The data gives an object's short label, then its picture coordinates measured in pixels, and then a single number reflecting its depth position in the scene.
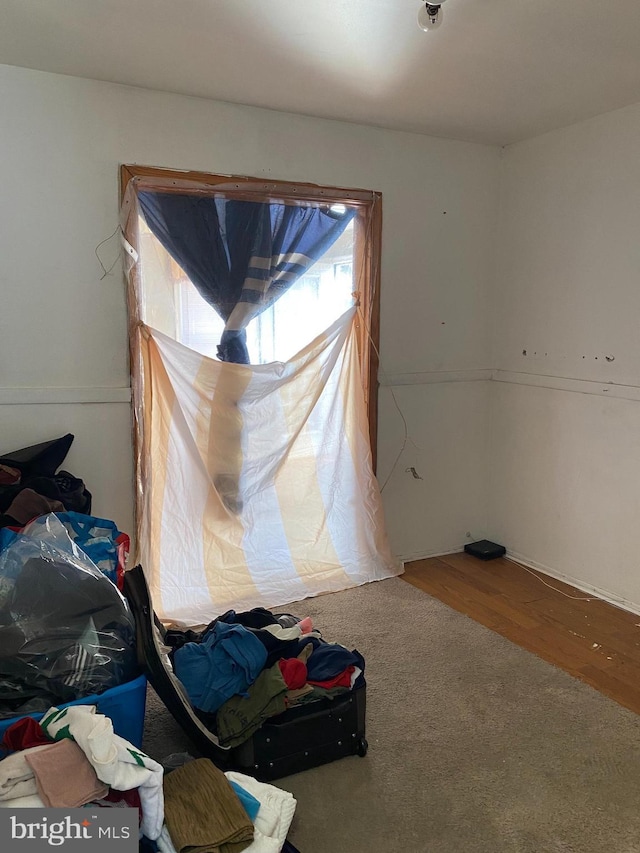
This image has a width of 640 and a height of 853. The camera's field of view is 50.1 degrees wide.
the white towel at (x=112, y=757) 1.49
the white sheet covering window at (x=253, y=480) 3.01
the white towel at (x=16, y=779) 1.45
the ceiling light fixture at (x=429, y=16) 1.99
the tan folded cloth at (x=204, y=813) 1.60
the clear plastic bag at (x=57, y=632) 1.77
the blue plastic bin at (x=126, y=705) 1.77
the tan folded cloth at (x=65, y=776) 1.44
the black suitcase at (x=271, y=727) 1.88
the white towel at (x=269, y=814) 1.64
